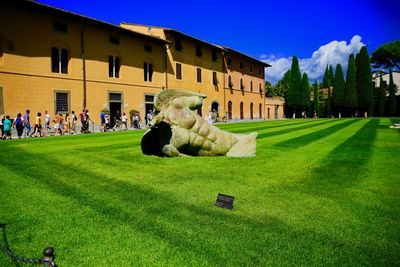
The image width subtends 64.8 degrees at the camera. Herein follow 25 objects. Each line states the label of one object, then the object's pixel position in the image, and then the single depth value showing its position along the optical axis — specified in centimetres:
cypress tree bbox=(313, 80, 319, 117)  6273
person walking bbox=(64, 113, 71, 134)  2201
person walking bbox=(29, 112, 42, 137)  1913
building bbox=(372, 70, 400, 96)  6246
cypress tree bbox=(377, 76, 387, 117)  5572
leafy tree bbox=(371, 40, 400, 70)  5842
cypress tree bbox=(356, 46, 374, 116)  5478
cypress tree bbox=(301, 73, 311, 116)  5997
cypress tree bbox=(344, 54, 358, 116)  5525
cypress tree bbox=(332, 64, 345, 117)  5738
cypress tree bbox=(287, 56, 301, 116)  6009
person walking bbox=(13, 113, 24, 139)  1744
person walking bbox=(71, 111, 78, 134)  2206
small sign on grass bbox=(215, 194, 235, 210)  431
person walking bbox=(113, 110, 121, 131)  2559
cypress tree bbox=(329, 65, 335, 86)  7143
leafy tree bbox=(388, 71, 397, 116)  5488
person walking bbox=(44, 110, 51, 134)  2111
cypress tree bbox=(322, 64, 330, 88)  7215
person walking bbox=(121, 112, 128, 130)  2507
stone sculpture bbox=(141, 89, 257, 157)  816
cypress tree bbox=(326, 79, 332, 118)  6012
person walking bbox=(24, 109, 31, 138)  1914
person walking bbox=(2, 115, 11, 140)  1683
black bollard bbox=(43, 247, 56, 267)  230
